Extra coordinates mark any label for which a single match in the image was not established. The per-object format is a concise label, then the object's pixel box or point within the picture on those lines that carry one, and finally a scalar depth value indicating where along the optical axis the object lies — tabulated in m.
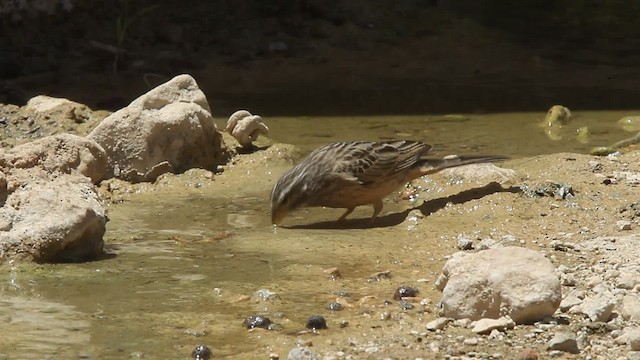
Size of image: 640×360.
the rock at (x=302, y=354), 9.60
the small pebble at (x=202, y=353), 9.87
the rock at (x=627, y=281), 11.03
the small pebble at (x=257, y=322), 10.63
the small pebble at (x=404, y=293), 11.38
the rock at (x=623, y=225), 13.32
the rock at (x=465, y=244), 13.20
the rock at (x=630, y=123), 19.01
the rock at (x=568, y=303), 10.71
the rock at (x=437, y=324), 10.41
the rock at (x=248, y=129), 17.33
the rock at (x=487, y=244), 12.99
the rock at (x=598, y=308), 10.43
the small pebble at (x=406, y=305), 11.06
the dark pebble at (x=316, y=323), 10.58
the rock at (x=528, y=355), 9.63
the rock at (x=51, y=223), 12.37
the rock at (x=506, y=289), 10.30
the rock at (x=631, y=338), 9.69
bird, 14.59
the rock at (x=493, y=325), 10.22
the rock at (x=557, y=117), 19.36
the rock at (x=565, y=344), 9.77
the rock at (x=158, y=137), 16.16
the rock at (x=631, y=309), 10.29
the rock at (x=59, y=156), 13.25
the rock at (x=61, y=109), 17.66
